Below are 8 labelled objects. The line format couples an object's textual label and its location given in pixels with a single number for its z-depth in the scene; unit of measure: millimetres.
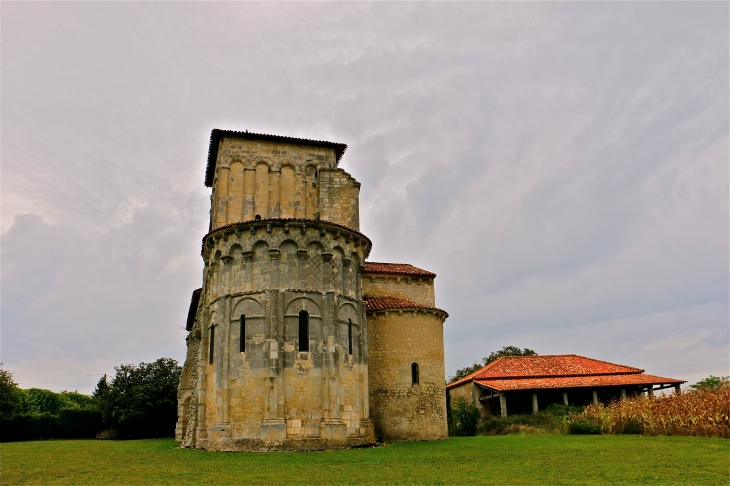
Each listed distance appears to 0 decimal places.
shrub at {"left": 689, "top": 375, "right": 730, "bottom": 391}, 26247
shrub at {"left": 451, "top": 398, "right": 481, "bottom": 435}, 33562
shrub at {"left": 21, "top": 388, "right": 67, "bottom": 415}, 45375
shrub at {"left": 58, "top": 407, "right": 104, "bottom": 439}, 37469
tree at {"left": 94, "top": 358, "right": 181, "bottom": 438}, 37281
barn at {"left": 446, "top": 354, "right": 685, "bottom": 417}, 33625
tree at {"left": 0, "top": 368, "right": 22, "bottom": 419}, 33734
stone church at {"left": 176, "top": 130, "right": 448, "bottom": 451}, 19125
